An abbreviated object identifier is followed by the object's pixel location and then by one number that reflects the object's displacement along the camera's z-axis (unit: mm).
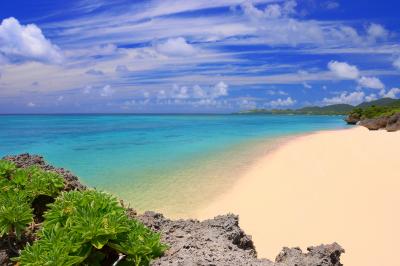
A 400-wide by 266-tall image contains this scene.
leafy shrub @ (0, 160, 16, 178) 4696
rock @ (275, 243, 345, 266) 3285
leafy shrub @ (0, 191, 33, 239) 3152
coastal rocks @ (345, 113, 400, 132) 33081
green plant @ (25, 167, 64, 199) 3965
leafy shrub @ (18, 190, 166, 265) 2570
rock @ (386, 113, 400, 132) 32844
